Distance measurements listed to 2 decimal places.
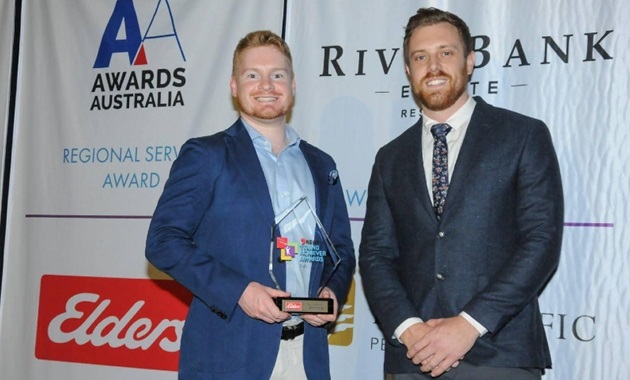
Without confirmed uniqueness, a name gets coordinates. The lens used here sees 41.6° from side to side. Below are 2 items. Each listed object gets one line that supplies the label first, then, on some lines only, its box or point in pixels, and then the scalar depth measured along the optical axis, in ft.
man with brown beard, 7.37
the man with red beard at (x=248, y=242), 7.79
